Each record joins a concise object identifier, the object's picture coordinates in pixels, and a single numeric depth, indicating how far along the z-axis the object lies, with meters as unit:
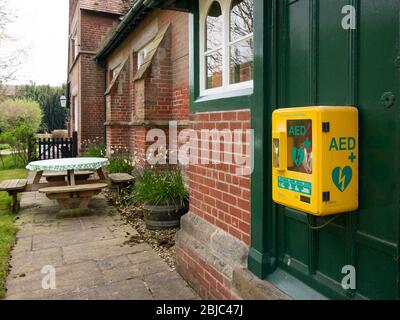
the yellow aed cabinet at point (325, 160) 1.82
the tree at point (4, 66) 14.63
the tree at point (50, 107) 37.72
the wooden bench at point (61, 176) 8.09
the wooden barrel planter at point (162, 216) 5.54
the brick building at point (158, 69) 6.62
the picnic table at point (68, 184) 6.40
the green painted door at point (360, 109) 1.72
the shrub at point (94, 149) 11.62
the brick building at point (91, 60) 14.34
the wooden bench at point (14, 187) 6.60
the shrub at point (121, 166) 8.95
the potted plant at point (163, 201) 5.55
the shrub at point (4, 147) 25.22
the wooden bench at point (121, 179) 7.40
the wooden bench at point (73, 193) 6.38
